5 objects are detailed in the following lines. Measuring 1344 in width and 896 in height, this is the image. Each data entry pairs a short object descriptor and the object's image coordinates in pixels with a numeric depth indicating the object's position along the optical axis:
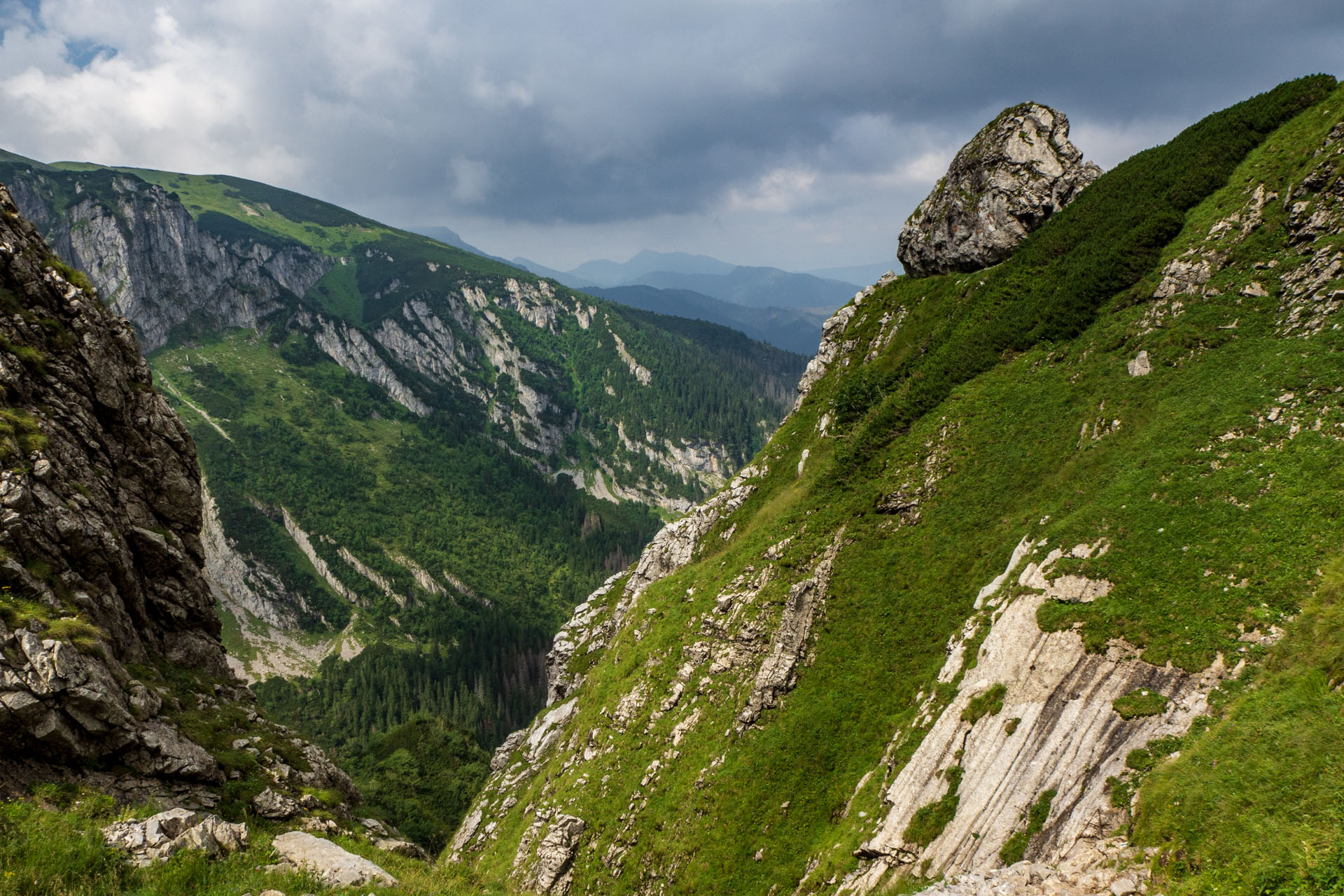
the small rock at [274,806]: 24.98
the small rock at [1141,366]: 40.44
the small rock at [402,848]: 27.77
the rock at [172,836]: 15.67
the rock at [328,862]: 18.08
